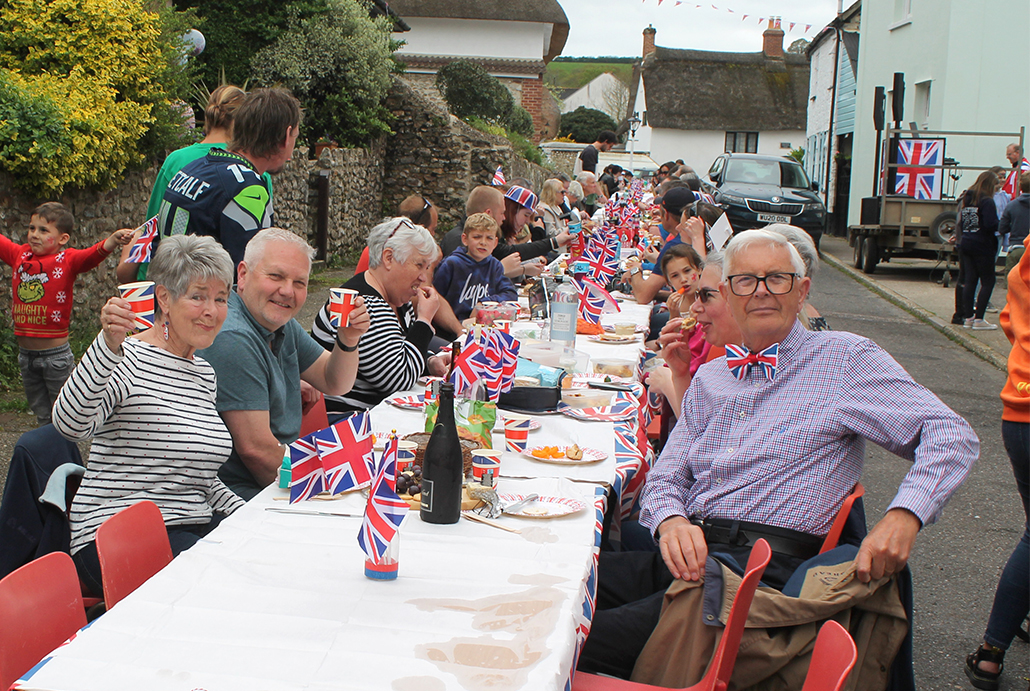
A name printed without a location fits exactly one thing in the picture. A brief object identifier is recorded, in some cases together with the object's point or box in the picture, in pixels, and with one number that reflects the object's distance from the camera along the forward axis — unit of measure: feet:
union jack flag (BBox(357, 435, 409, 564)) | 6.48
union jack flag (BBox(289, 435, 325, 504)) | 8.09
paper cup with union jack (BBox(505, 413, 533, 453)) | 10.25
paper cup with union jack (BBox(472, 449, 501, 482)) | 8.79
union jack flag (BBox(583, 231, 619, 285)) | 23.11
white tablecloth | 5.46
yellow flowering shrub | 21.70
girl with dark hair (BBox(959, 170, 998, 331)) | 33.37
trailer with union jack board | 47.47
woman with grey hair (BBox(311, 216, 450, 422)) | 13.64
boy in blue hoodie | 20.71
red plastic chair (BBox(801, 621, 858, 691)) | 5.67
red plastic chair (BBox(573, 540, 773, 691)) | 6.63
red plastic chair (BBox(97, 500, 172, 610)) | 6.91
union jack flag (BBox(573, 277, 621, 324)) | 19.16
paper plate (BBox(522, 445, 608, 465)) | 9.99
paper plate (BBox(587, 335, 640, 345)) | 18.29
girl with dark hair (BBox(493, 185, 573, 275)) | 26.58
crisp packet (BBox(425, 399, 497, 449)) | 9.77
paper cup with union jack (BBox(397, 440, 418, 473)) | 9.14
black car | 57.62
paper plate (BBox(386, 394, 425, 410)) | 12.39
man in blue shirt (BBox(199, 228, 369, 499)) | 10.12
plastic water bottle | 16.25
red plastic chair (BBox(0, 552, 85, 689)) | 5.96
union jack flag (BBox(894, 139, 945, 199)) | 49.01
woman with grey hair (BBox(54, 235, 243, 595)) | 8.30
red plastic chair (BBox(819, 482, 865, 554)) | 8.37
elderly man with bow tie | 8.19
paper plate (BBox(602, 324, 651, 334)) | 19.70
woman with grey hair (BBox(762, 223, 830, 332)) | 11.38
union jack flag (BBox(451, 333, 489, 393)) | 10.93
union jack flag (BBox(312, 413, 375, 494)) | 7.99
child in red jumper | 16.88
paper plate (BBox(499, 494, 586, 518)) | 8.29
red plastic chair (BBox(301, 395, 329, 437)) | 12.70
